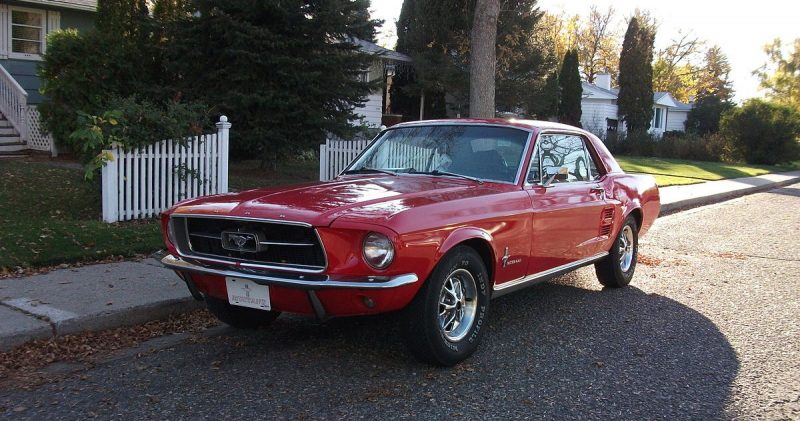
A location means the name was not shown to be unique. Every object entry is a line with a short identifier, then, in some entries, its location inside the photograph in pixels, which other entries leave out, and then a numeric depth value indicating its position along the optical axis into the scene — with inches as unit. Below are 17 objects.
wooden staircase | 574.7
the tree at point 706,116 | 2106.4
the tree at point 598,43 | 2571.4
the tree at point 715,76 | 2878.9
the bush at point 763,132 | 1221.7
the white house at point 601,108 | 1727.4
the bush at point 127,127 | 314.3
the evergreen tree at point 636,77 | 1652.3
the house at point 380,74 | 889.8
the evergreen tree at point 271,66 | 472.4
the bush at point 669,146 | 1309.1
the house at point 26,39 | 601.0
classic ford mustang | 155.1
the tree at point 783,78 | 2522.1
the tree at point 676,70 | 2696.9
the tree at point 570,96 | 1488.7
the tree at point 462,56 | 1002.1
